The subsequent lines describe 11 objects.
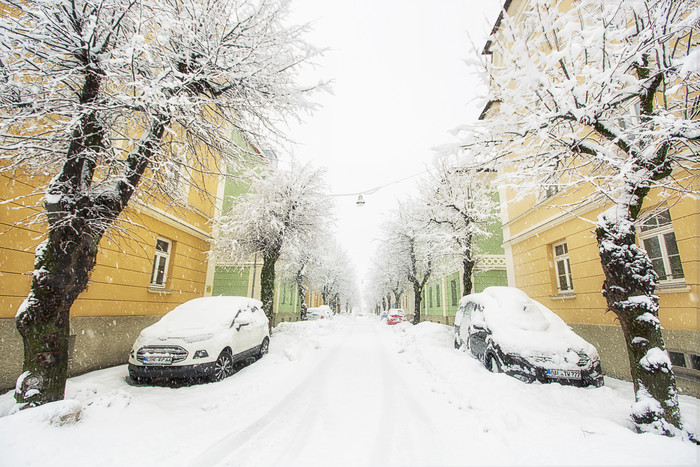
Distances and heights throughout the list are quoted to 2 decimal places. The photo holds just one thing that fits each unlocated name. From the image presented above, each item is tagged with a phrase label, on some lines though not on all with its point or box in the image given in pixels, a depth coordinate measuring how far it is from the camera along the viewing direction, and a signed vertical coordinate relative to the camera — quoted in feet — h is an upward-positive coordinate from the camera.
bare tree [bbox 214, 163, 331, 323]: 41.16 +9.89
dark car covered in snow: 18.61 -3.10
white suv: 19.26 -3.41
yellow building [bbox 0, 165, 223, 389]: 17.92 +1.25
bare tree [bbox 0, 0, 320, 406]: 12.26 +9.00
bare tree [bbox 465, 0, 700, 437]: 11.88 +8.03
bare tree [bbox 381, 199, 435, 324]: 63.00 +11.37
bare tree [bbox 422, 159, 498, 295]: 40.29 +10.74
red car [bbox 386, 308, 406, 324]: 82.43 -5.92
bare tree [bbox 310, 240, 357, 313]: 96.43 +7.04
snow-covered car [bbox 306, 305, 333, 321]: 86.94 -5.70
